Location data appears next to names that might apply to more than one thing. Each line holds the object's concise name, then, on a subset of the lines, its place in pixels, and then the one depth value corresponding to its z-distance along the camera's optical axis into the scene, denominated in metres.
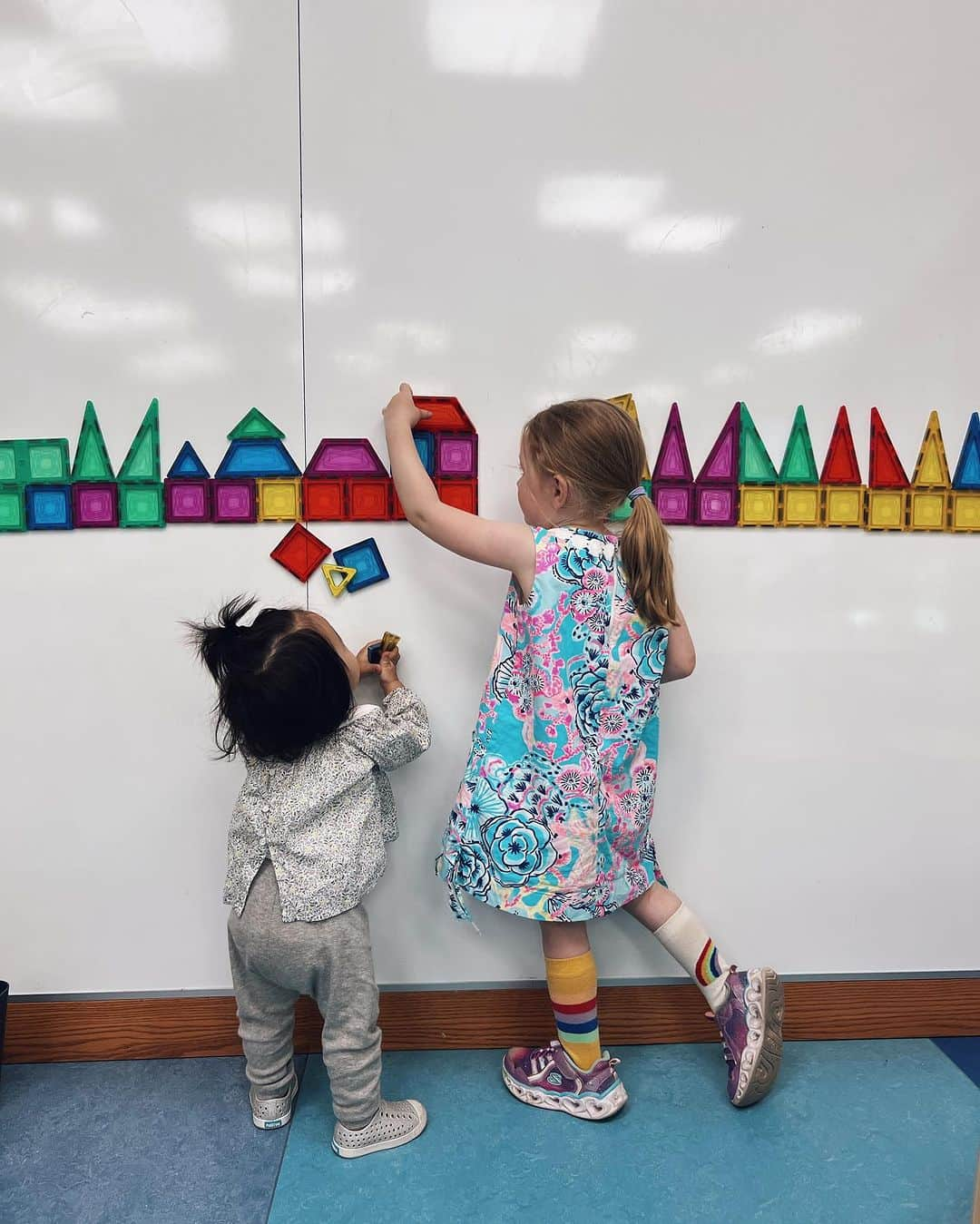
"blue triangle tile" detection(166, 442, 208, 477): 1.36
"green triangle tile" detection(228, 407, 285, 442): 1.35
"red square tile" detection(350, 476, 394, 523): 1.37
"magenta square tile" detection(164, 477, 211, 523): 1.36
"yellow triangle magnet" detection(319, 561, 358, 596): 1.38
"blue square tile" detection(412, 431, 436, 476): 1.37
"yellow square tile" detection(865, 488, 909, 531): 1.42
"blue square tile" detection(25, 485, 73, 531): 1.36
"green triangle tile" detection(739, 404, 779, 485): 1.40
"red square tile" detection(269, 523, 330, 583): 1.37
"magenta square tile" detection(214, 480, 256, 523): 1.36
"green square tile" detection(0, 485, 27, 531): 1.36
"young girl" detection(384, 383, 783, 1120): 1.23
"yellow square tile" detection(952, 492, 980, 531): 1.44
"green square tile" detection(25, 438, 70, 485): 1.35
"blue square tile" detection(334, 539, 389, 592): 1.38
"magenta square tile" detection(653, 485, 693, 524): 1.40
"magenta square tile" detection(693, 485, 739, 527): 1.40
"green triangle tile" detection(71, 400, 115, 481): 1.36
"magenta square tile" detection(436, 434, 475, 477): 1.37
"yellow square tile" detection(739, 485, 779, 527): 1.41
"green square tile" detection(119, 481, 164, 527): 1.36
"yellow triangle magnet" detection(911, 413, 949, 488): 1.42
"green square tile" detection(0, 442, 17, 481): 1.35
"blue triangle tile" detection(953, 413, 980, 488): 1.43
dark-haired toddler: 1.18
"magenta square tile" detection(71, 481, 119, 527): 1.36
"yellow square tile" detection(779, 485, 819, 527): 1.41
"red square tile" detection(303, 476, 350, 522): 1.37
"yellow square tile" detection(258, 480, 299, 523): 1.37
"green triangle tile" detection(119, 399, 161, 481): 1.35
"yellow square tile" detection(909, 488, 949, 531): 1.43
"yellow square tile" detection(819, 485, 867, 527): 1.42
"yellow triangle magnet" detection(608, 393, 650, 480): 1.37
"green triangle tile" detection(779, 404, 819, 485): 1.41
